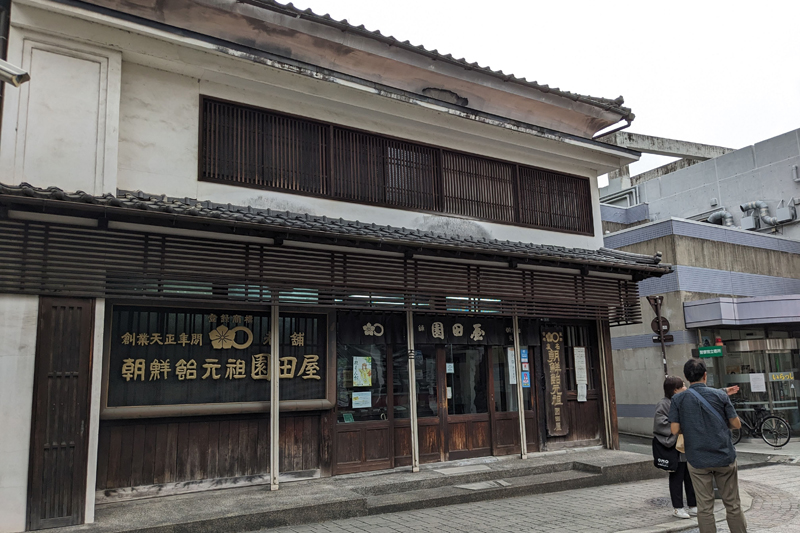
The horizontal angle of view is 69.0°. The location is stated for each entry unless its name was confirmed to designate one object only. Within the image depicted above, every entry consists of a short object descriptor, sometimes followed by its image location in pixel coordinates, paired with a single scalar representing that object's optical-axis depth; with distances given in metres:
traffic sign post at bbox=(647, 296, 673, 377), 15.21
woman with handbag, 8.12
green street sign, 16.05
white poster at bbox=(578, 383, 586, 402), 13.55
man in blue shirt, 6.45
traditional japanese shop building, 7.57
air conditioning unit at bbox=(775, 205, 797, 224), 21.80
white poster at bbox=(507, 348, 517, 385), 12.70
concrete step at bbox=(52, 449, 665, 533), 7.62
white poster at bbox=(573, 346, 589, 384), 13.62
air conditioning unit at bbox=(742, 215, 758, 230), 22.70
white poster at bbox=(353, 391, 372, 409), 10.73
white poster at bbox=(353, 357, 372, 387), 10.83
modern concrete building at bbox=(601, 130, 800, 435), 17.56
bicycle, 16.16
